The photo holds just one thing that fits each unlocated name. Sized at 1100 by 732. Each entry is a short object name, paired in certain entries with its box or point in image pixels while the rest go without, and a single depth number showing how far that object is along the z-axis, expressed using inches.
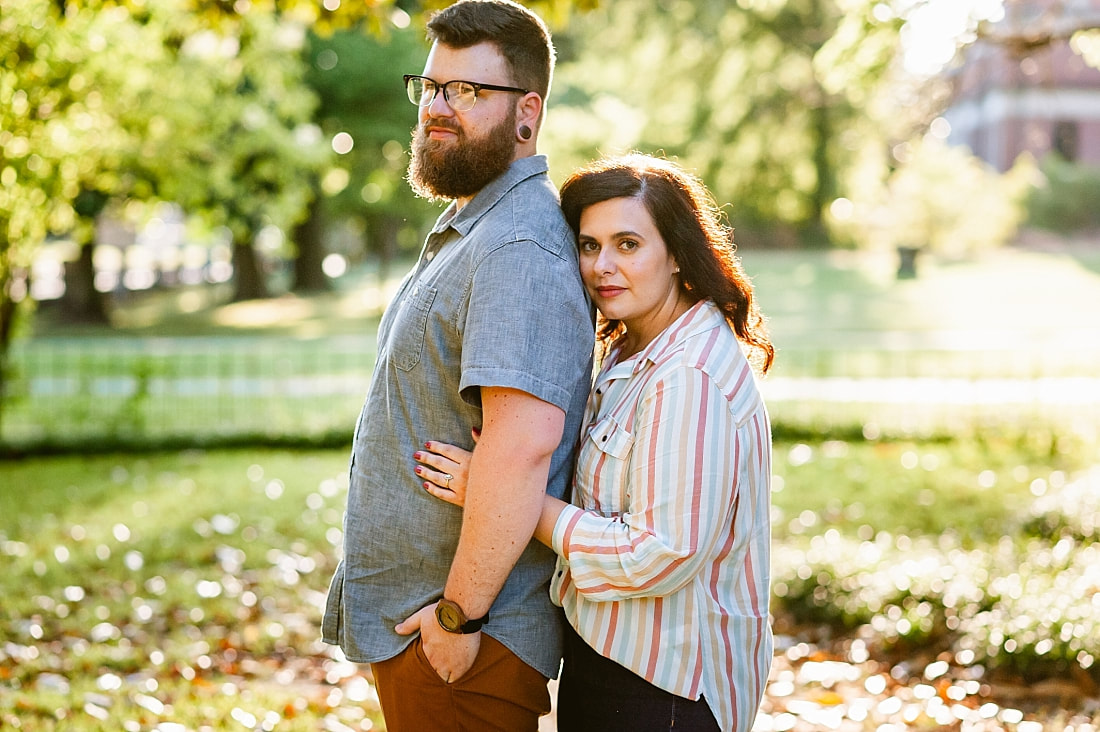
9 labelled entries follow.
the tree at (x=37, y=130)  395.2
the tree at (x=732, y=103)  1007.6
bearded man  93.7
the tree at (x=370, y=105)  1038.4
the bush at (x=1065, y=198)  1674.5
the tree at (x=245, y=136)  679.1
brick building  1744.6
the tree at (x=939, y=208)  1321.4
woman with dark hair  93.2
